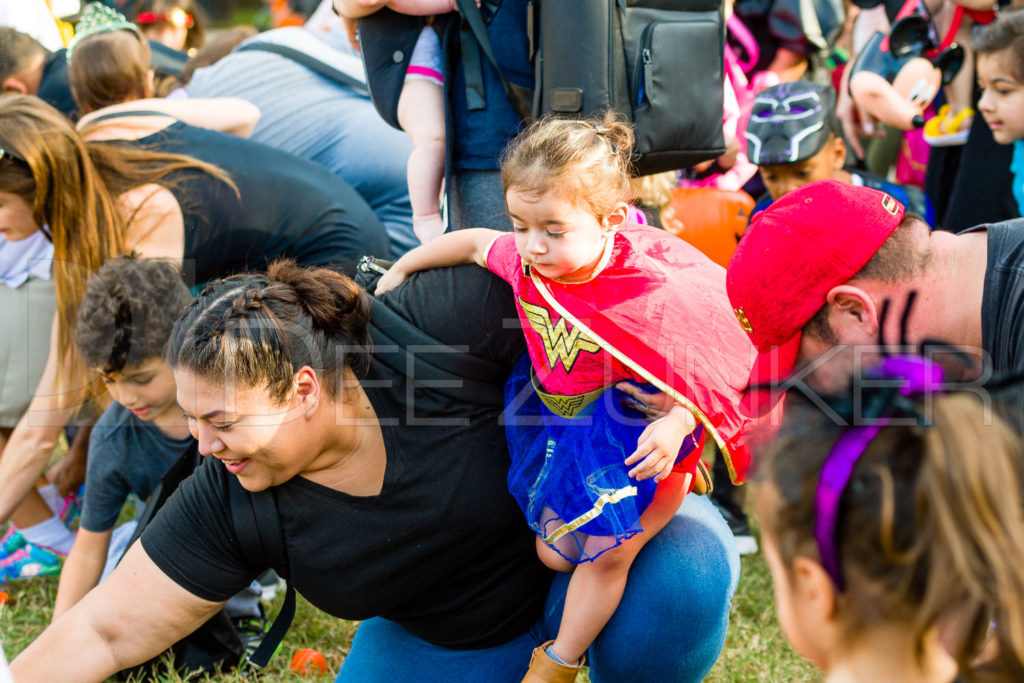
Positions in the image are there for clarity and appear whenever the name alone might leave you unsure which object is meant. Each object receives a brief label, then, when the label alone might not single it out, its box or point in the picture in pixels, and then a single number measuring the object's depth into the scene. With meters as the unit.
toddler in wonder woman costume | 1.84
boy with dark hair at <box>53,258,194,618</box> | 2.69
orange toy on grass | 2.68
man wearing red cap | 1.61
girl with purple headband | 1.08
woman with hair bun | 1.92
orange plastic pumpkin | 3.81
